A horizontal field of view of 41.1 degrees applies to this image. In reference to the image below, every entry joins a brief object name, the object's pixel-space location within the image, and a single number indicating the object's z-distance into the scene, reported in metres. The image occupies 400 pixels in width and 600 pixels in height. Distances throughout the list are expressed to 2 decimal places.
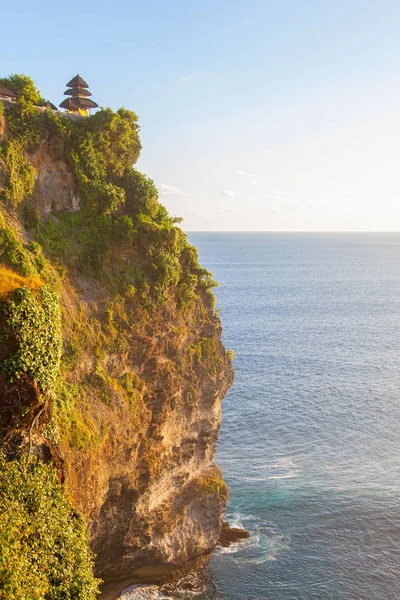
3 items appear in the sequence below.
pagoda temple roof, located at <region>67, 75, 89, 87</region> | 43.41
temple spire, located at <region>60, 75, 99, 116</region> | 42.84
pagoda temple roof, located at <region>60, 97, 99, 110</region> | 42.75
